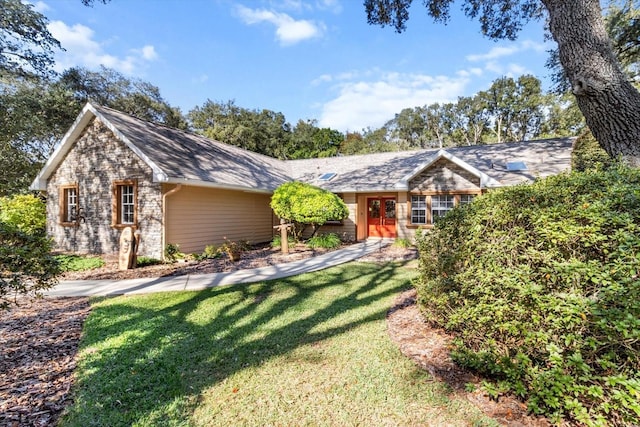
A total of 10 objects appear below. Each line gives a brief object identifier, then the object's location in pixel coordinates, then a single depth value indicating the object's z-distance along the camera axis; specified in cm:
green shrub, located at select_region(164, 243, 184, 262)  938
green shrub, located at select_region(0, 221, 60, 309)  272
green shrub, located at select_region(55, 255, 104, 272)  872
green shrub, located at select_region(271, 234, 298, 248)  1269
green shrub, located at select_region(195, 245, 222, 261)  991
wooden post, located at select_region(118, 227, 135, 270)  848
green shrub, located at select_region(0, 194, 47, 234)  1191
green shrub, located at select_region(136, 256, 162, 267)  904
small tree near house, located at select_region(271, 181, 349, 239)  1109
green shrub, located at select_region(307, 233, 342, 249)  1230
